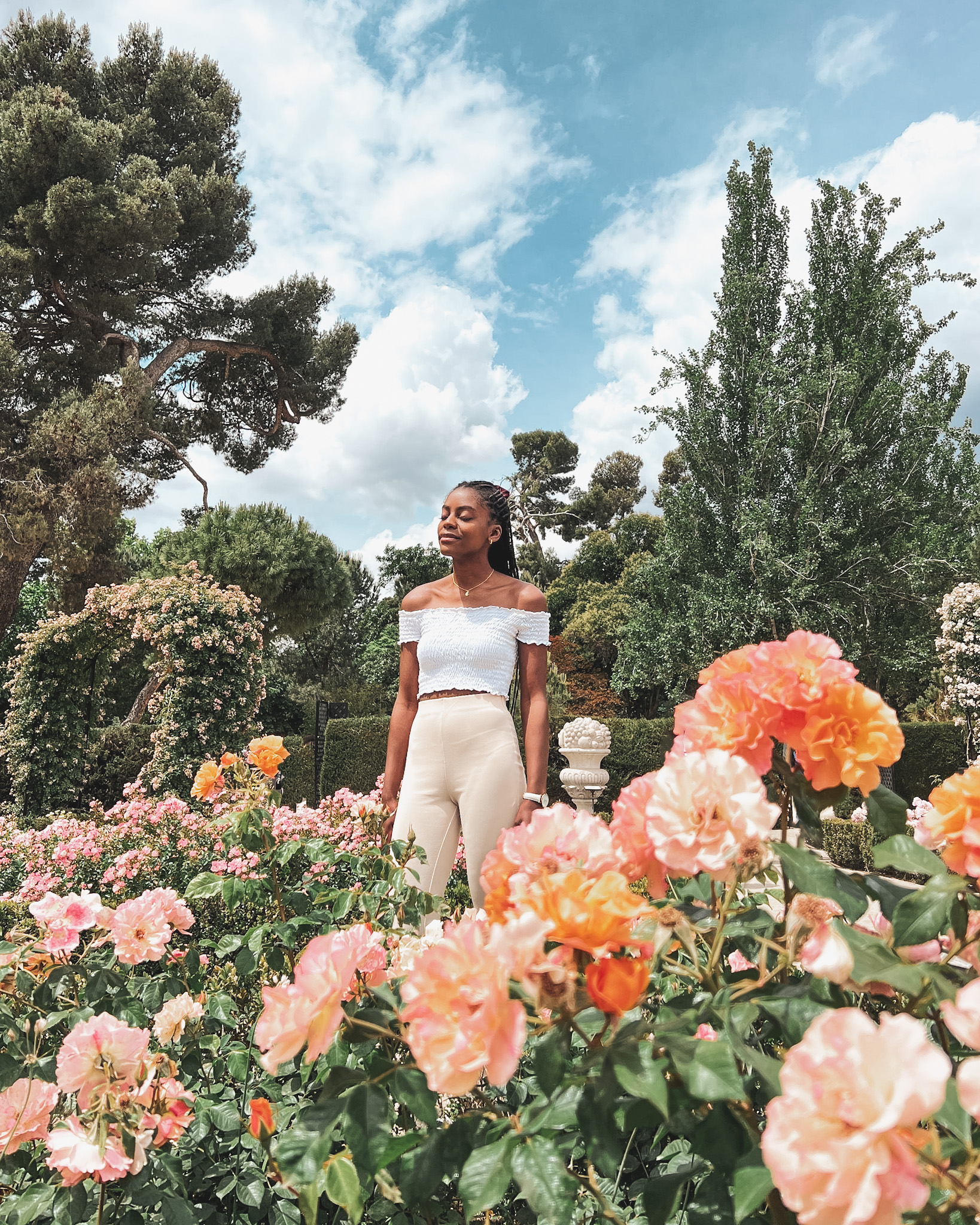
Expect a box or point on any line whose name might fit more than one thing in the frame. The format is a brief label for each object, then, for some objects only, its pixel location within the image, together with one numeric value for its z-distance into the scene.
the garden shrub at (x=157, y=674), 7.50
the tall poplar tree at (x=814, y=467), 9.71
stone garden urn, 6.70
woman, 2.26
